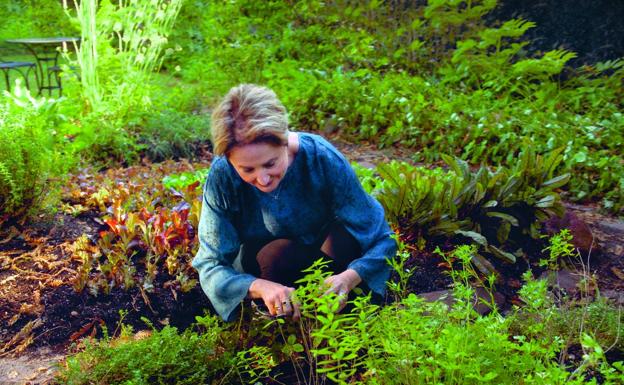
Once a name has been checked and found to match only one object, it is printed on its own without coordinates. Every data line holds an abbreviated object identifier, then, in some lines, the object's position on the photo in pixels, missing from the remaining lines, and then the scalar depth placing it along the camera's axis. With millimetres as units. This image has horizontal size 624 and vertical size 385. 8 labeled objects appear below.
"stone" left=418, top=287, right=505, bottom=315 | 3580
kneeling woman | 2527
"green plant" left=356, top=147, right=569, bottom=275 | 3879
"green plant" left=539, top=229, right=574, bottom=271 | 2482
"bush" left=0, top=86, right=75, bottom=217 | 3893
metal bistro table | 9727
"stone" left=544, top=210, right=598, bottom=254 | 4242
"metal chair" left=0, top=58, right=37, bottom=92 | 8836
